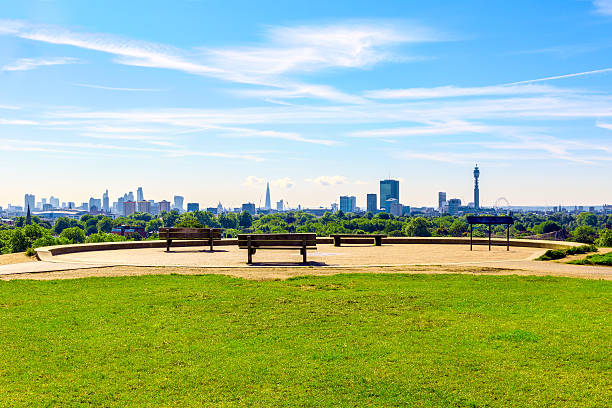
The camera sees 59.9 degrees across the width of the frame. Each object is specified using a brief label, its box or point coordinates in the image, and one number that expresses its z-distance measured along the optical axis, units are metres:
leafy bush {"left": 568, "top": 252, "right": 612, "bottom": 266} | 16.81
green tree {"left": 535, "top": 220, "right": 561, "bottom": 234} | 186.50
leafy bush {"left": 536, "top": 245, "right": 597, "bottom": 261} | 18.84
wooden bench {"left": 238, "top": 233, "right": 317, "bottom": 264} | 16.89
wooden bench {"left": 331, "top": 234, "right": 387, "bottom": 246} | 25.98
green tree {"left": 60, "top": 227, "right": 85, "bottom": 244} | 97.45
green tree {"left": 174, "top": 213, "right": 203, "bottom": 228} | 70.69
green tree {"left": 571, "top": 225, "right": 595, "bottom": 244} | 116.62
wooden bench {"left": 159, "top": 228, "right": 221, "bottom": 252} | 22.20
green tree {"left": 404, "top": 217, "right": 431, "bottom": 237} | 134.00
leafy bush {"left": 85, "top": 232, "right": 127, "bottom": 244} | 75.50
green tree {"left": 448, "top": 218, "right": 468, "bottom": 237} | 158.25
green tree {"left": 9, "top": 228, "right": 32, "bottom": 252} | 61.29
